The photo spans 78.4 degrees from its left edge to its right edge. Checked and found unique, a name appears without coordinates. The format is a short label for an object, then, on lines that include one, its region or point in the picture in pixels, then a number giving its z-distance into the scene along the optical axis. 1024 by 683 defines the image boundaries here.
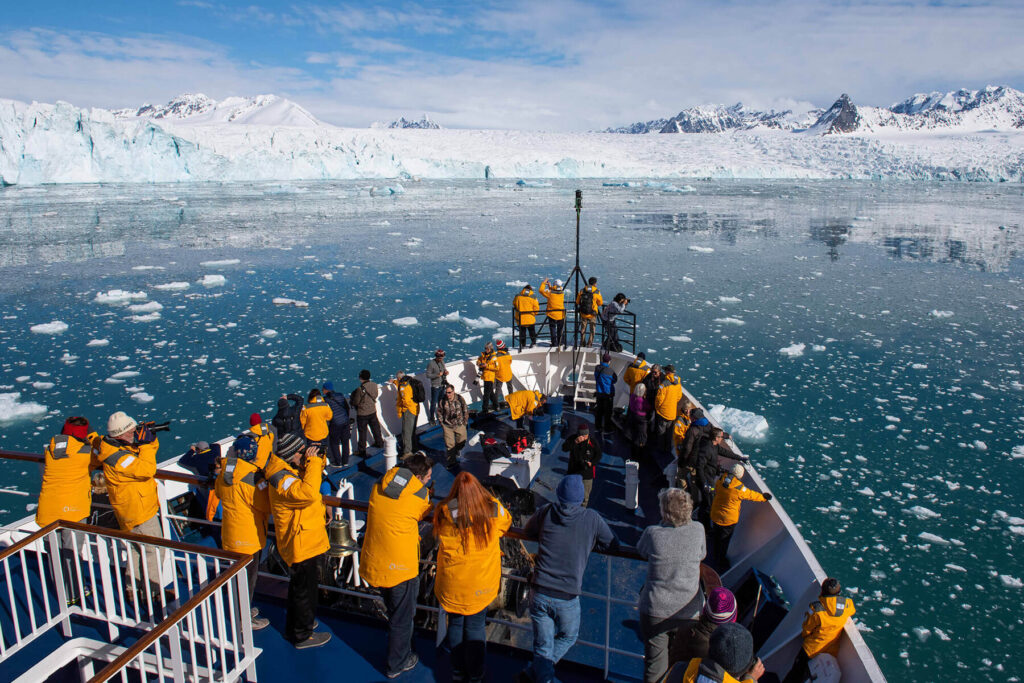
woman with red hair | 3.30
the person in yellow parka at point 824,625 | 4.59
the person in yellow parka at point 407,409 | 8.80
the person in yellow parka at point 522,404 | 9.73
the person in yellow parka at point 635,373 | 9.10
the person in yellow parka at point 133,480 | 4.30
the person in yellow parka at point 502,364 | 10.23
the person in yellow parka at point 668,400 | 8.50
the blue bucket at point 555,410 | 9.69
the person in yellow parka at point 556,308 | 11.82
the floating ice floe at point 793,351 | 17.40
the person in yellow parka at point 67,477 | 4.43
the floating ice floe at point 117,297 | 22.94
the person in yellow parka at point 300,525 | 3.72
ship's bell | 4.92
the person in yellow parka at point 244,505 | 3.95
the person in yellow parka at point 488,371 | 10.19
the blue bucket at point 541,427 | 8.94
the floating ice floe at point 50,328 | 19.17
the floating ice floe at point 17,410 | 13.14
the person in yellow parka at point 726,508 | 6.18
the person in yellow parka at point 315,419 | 7.86
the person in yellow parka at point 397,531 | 3.53
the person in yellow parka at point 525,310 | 11.85
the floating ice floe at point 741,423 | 12.37
